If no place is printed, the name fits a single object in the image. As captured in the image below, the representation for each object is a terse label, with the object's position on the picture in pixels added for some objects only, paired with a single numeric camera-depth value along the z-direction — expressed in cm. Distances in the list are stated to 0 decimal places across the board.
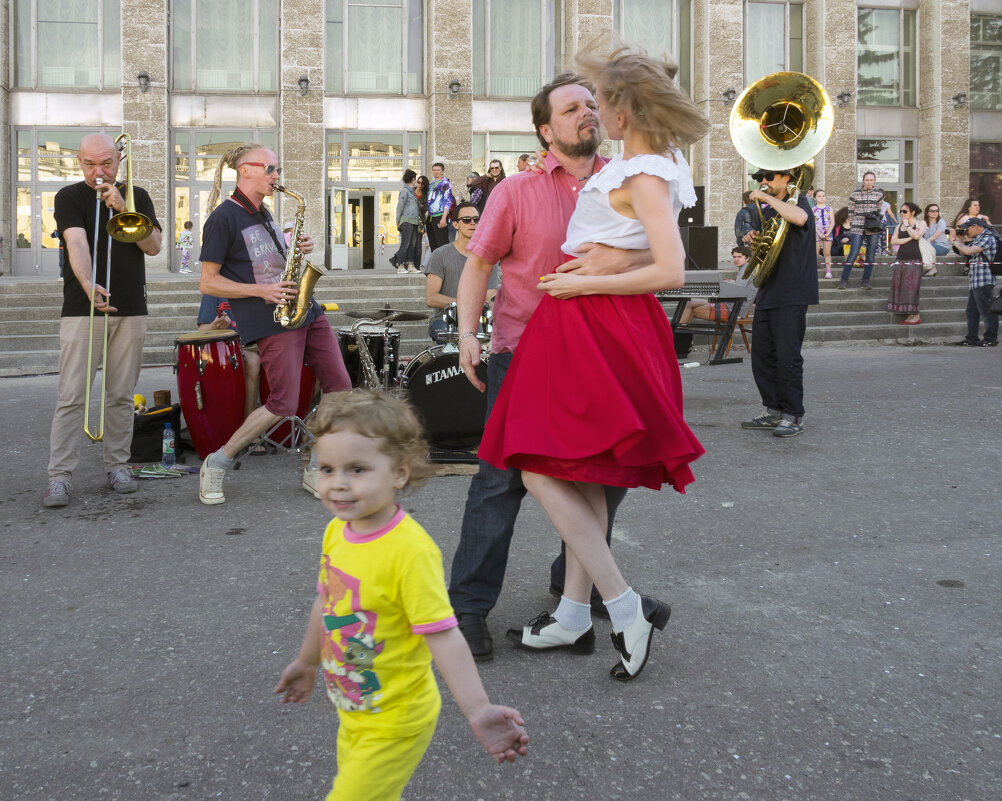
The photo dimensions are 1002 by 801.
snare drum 796
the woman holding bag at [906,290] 1605
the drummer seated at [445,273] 819
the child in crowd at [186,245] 2261
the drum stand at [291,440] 711
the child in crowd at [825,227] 1831
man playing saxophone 566
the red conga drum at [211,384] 667
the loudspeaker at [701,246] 1570
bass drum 688
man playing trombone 585
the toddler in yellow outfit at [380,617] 203
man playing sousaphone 750
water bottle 678
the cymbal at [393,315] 795
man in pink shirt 353
